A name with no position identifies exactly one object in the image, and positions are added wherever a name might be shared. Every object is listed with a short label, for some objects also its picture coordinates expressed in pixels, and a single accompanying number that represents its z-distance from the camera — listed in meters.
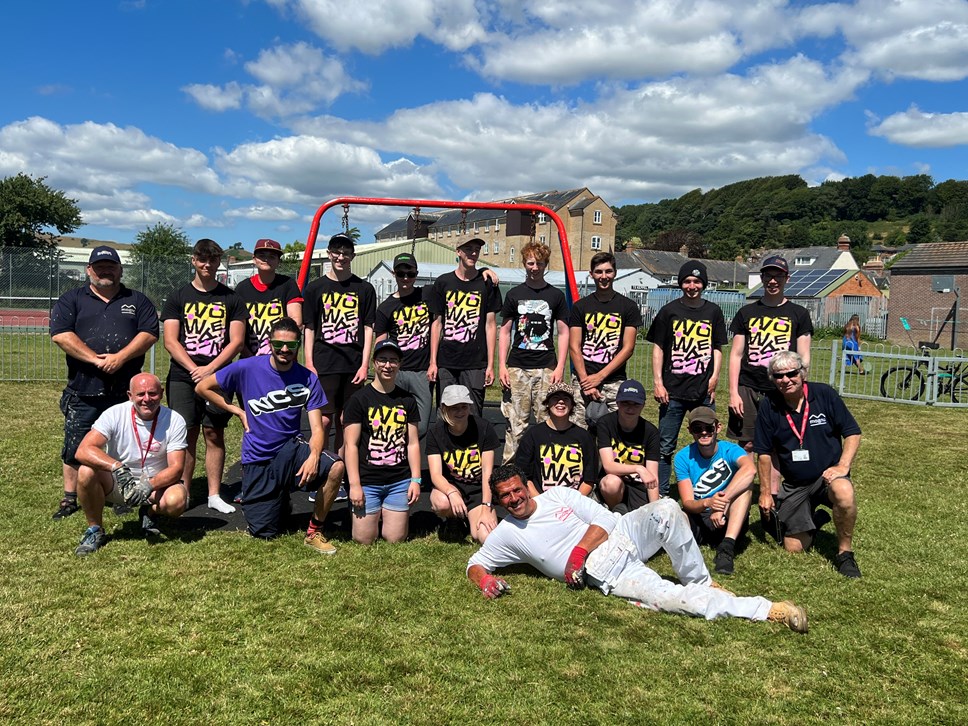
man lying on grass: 4.02
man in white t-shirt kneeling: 4.75
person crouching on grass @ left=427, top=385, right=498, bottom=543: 5.18
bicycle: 13.52
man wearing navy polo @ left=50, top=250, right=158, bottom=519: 5.38
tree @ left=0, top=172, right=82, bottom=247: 46.88
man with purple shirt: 5.18
